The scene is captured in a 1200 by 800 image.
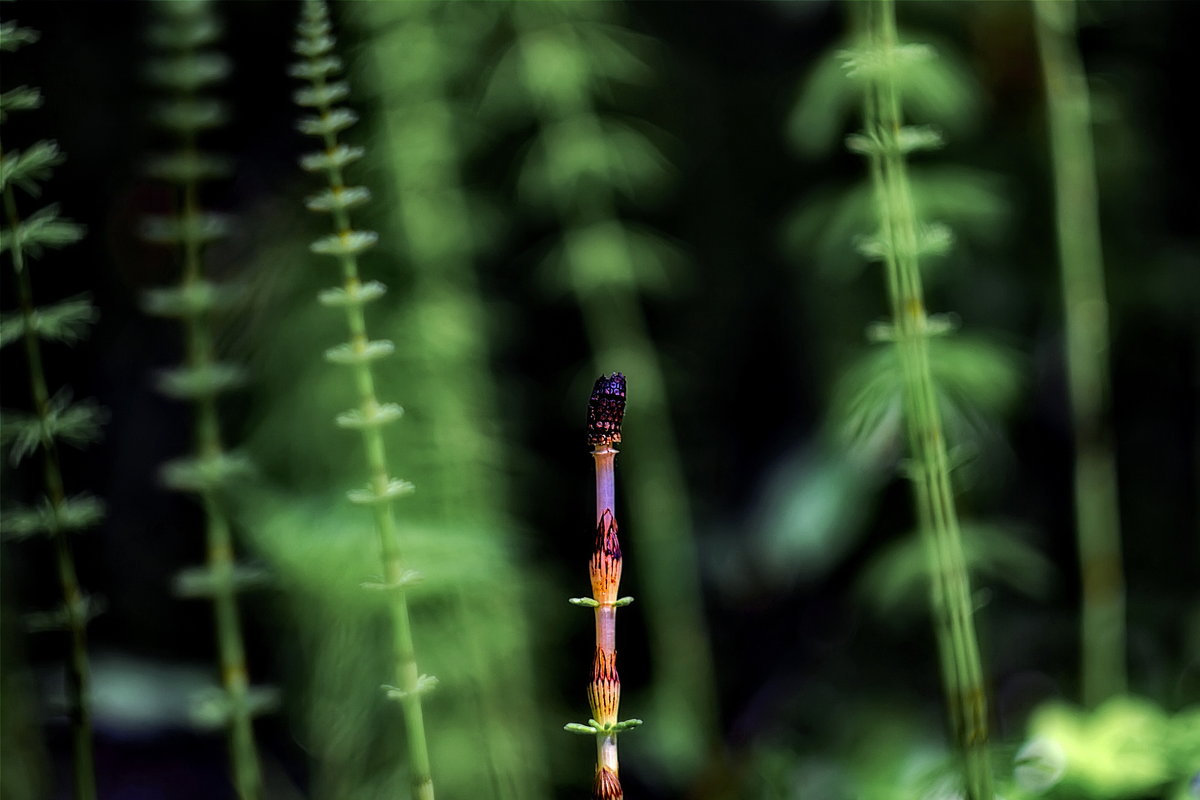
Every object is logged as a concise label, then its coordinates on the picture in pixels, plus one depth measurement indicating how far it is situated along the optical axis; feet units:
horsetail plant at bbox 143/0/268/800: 6.01
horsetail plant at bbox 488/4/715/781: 8.59
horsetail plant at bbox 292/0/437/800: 5.72
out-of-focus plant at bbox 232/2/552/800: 7.26
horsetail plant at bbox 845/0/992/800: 5.92
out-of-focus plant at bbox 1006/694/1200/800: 6.31
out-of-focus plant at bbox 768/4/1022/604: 7.26
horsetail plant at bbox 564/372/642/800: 5.65
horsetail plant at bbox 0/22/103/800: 5.83
